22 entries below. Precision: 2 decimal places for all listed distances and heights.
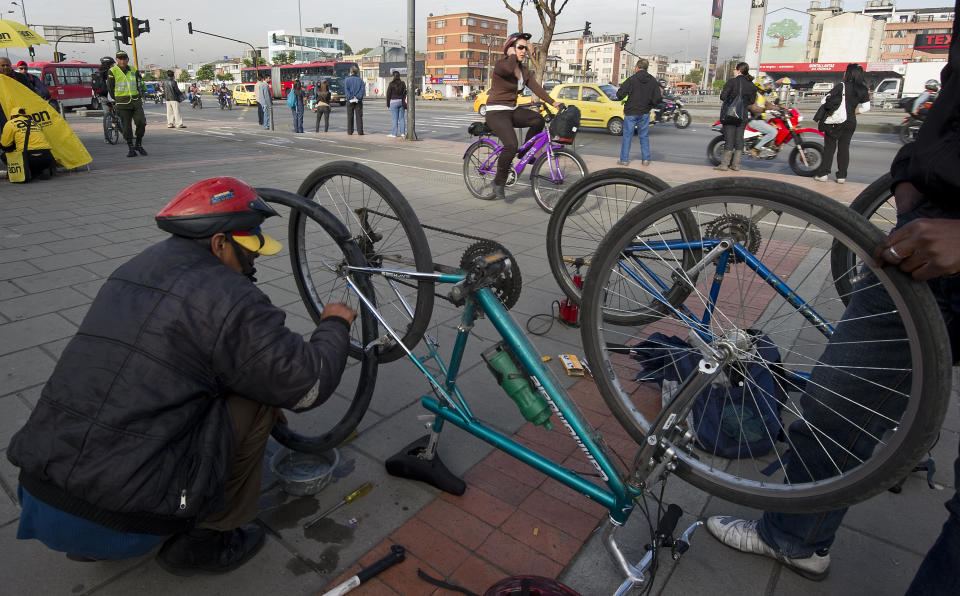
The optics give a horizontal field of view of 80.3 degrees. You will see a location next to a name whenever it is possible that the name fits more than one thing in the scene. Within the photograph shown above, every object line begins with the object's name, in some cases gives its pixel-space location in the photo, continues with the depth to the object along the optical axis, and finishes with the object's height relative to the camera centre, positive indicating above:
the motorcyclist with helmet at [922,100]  14.56 +1.04
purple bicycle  7.05 -0.40
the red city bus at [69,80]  29.05 +2.16
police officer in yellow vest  11.05 +0.60
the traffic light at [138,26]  22.05 +3.65
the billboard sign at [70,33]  35.84 +5.79
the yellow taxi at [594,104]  19.27 +1.00
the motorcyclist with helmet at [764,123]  11.77 +0.29
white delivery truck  36.69 +3.84
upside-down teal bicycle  1.47 -0.71
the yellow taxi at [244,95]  39.00 +2.15
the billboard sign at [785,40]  57.60 +9.79
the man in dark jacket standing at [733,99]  10.53 +0.61
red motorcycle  10.62 -0.15
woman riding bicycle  7.04 +0.41
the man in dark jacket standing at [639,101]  10.93 +0.63
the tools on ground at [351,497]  2.14 -1.41
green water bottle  1.85 -0.79
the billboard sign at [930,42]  53.12 +8.97
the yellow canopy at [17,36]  8.78 +1.32
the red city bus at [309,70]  44.69 +4.43
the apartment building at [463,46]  95.38 +14.10
